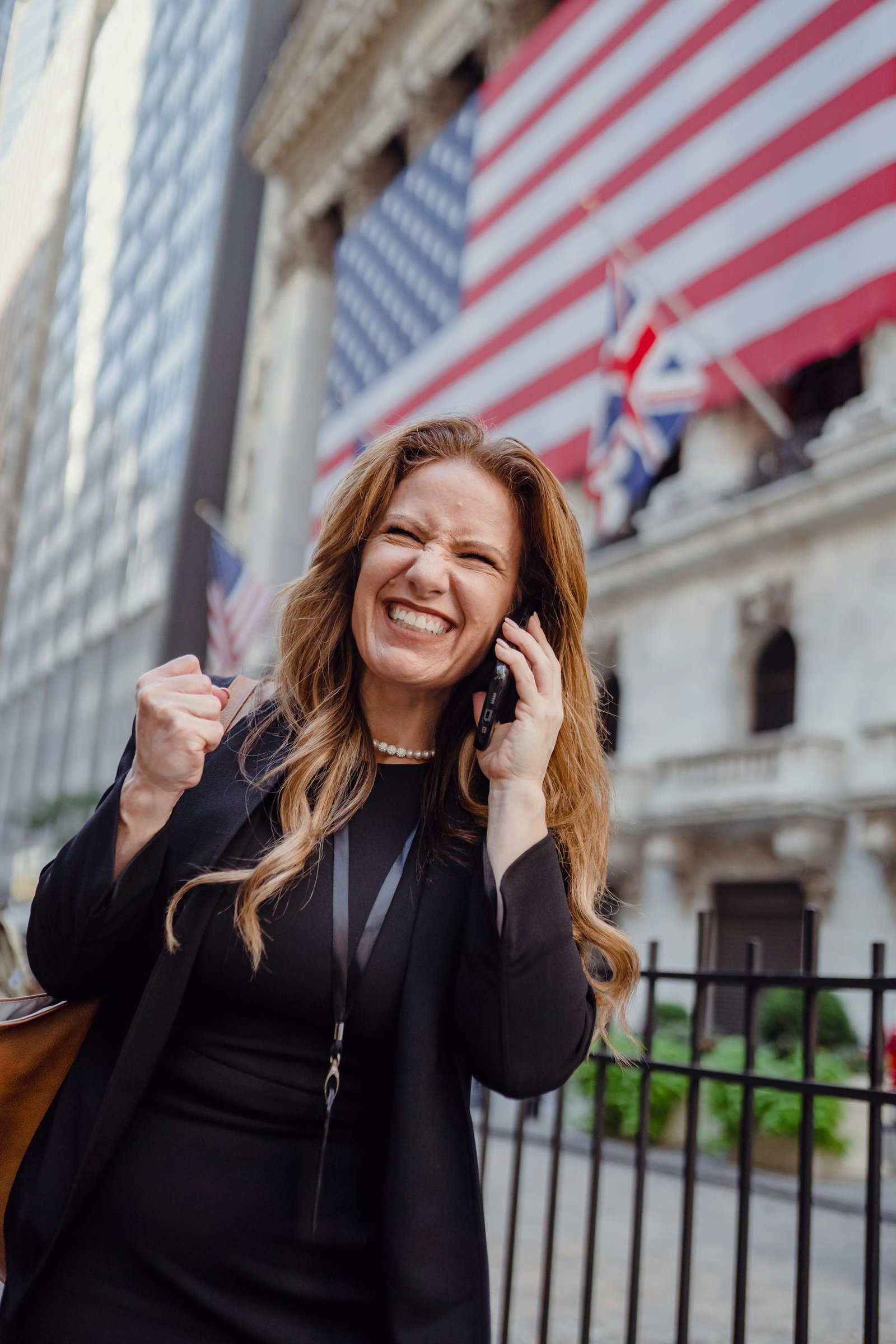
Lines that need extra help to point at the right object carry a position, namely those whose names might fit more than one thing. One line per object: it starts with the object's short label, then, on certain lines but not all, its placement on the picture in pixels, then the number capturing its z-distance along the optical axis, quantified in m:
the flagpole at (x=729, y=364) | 12.40
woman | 1.38
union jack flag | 11.16
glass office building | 38.59
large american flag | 11.84
